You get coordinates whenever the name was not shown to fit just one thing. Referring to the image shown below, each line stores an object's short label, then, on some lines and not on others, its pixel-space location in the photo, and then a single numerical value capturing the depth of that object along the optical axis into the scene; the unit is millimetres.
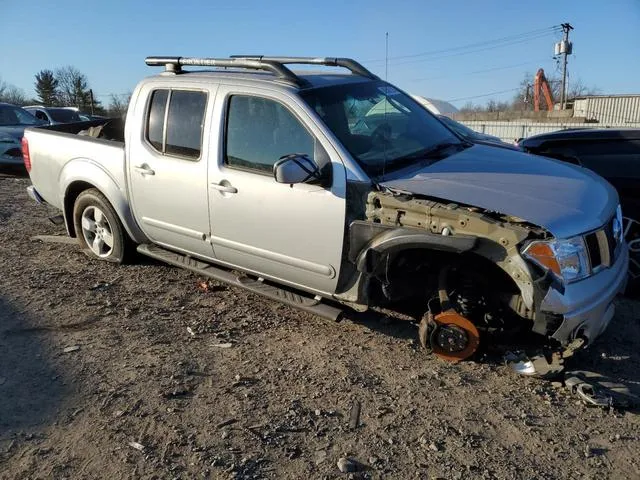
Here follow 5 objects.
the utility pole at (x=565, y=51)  49969
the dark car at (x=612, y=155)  4945
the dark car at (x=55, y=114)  17594
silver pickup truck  3225
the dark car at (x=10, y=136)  11070
